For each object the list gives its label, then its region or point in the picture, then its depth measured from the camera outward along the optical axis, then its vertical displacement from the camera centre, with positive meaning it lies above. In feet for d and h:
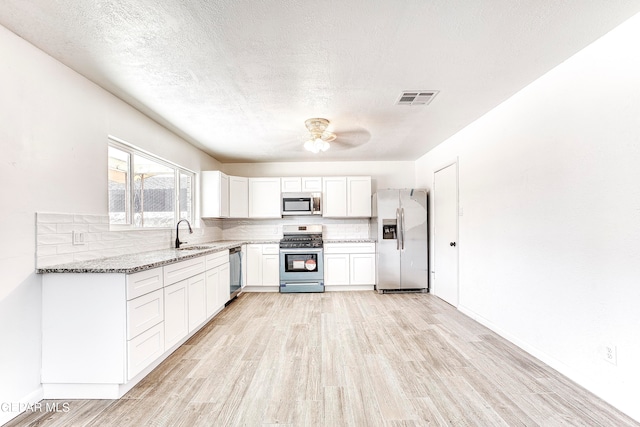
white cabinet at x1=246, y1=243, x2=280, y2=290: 16.92 -2.94
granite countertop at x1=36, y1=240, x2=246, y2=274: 6.58 -1.17
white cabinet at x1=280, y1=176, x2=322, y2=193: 17.88 +2.03
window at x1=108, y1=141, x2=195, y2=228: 9.61 +1.13
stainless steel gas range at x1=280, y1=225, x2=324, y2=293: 16.76 -2.92
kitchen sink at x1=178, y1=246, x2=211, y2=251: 11.95 -1.29
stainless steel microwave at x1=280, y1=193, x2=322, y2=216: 17.70 +0.81
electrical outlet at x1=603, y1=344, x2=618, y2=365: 6.08 -2.93
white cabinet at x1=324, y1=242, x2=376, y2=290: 17.01 -2.81
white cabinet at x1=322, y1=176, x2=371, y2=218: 17.88 +1.34
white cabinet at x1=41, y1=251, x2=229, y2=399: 6.61 -2.66
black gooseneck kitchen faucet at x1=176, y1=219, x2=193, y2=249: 12.41 -0.97
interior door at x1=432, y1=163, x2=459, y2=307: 13.52 -0.89
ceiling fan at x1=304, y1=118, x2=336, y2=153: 11.14 +3.42
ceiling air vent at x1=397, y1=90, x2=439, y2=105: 8.98 +3.83
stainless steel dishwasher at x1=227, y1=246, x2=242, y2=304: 14.43 -2.76
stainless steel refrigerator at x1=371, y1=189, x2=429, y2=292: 16.51 -1.61
